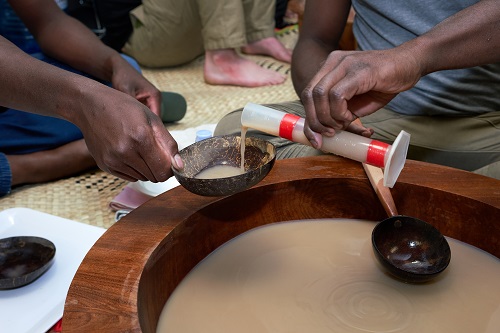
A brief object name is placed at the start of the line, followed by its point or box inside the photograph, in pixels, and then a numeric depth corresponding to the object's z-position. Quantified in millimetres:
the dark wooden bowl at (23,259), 1358
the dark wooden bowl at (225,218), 869
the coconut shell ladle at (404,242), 1106
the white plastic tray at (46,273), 1298
